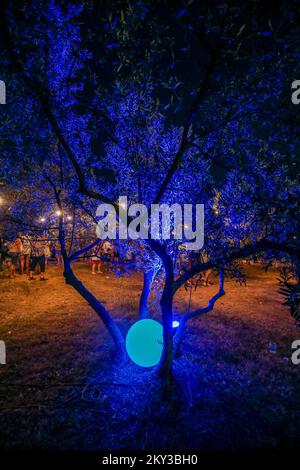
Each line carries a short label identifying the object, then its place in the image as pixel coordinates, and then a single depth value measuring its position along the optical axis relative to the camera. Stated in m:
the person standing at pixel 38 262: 18.82
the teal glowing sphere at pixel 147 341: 7.80
